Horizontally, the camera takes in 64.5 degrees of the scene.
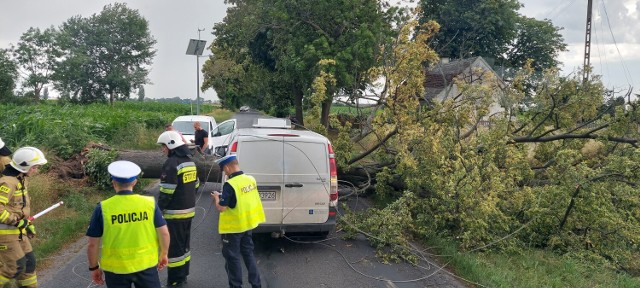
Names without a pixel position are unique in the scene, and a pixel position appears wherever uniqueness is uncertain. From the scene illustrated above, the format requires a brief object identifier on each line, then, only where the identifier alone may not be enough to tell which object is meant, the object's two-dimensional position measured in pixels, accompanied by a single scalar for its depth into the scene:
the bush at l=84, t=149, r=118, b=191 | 10.82
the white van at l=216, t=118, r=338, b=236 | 7.25
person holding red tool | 4.85
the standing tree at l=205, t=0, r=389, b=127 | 19.23
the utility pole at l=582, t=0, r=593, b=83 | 25.15
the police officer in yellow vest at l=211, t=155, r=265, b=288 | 5.59
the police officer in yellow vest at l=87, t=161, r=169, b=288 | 4.00
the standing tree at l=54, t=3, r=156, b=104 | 56.94
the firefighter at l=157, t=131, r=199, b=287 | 5.71
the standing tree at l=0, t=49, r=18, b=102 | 45.53
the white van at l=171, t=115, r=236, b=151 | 16.72
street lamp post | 18.30
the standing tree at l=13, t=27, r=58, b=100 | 53.56
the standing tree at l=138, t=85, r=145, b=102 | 62.09
